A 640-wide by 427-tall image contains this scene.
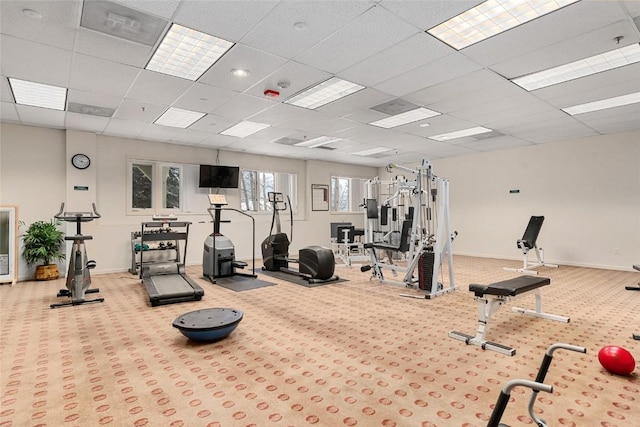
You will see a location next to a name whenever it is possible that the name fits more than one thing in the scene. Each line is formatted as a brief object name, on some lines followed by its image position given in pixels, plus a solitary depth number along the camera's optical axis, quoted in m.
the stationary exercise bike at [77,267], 4.63
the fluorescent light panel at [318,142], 7.67
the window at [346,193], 11.45
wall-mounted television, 8.40
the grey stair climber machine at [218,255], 6.34
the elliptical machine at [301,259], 6.11
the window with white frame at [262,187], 9.38
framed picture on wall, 10.56
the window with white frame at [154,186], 7.84
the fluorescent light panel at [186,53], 3.39
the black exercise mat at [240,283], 5.72
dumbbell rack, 6.04
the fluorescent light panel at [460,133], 6.95
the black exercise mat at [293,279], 5.96
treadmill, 4.77
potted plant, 6.18
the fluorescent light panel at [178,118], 5.77
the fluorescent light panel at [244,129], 6.50
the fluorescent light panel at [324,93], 4.60
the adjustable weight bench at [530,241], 7.21
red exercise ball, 2.56
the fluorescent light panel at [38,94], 4.53
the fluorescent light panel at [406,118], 5.77
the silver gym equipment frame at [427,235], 5.04
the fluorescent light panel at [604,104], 5.14
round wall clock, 6.83
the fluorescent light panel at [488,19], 2.87
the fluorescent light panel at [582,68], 3.79
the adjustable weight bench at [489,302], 3.13
